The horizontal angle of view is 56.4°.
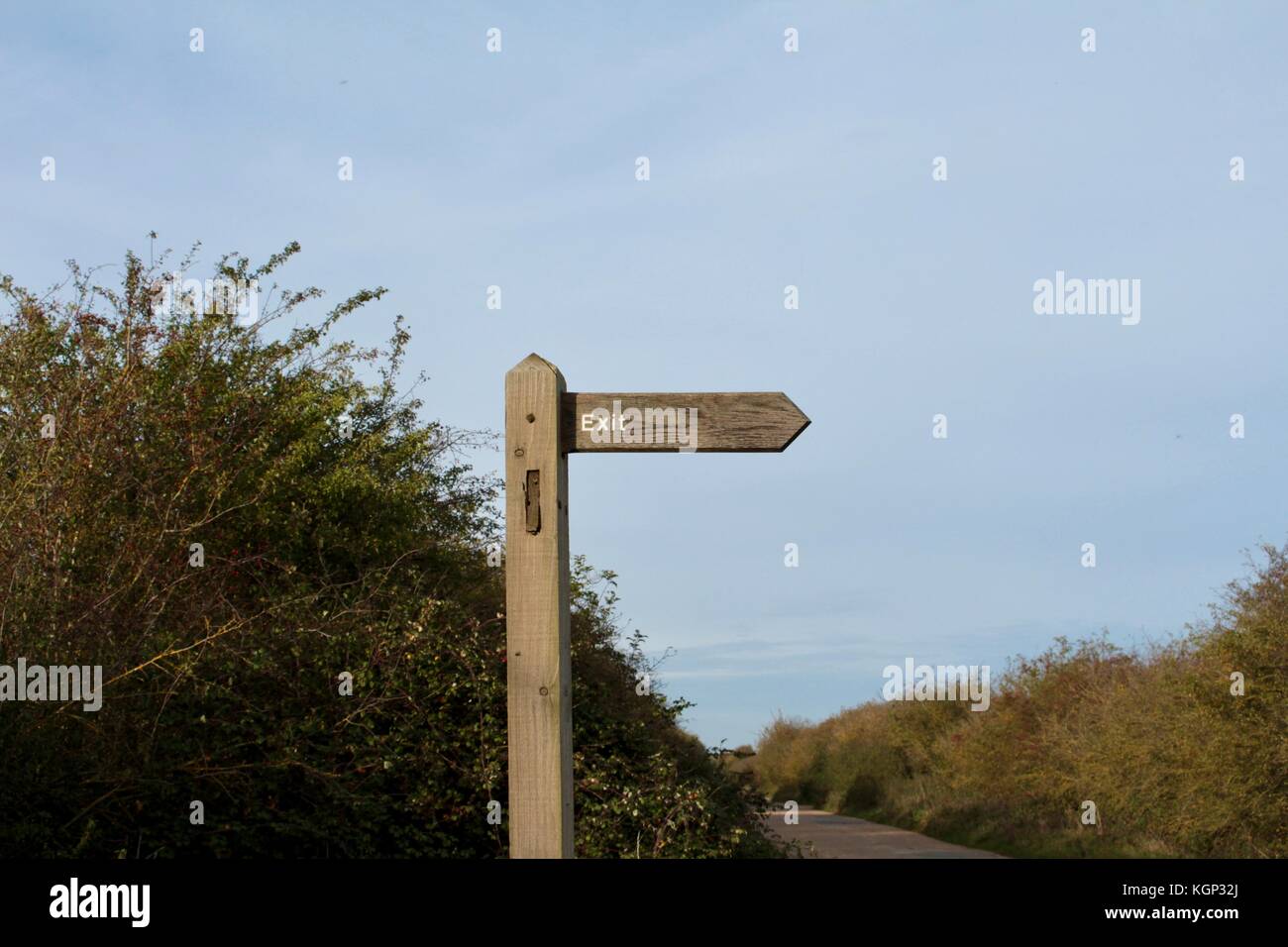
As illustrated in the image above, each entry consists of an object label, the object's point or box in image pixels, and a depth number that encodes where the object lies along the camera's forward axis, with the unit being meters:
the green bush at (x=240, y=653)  8.26
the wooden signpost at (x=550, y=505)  4.76
